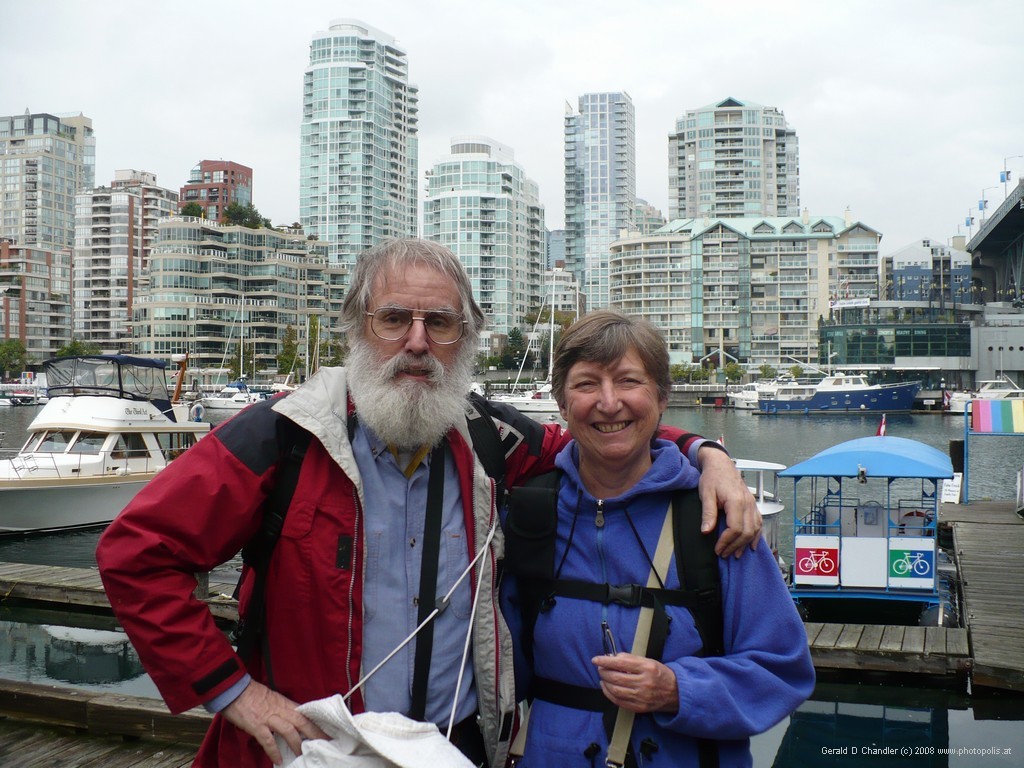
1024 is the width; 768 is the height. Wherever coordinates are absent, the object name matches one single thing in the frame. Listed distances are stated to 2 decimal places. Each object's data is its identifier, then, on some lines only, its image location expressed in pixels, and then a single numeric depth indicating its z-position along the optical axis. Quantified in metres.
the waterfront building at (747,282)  98.00
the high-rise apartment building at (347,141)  123.38
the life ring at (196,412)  20.01
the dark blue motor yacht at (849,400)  63.53
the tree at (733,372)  88.88
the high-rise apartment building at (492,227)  115.50
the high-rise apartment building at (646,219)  170.00
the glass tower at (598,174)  165.38
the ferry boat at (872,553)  9.66
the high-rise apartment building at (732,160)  126.31
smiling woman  1.93
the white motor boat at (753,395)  67.38
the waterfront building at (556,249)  194.12
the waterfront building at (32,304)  95.62
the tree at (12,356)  86.12
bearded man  1.86
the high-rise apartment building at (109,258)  105.12
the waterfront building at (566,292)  125.41
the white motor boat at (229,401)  56.56
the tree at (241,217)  89.25
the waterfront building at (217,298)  84.50
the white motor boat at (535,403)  48.26
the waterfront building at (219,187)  123.81
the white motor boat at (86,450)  16.67
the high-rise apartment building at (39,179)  133.00
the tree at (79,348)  90.06
